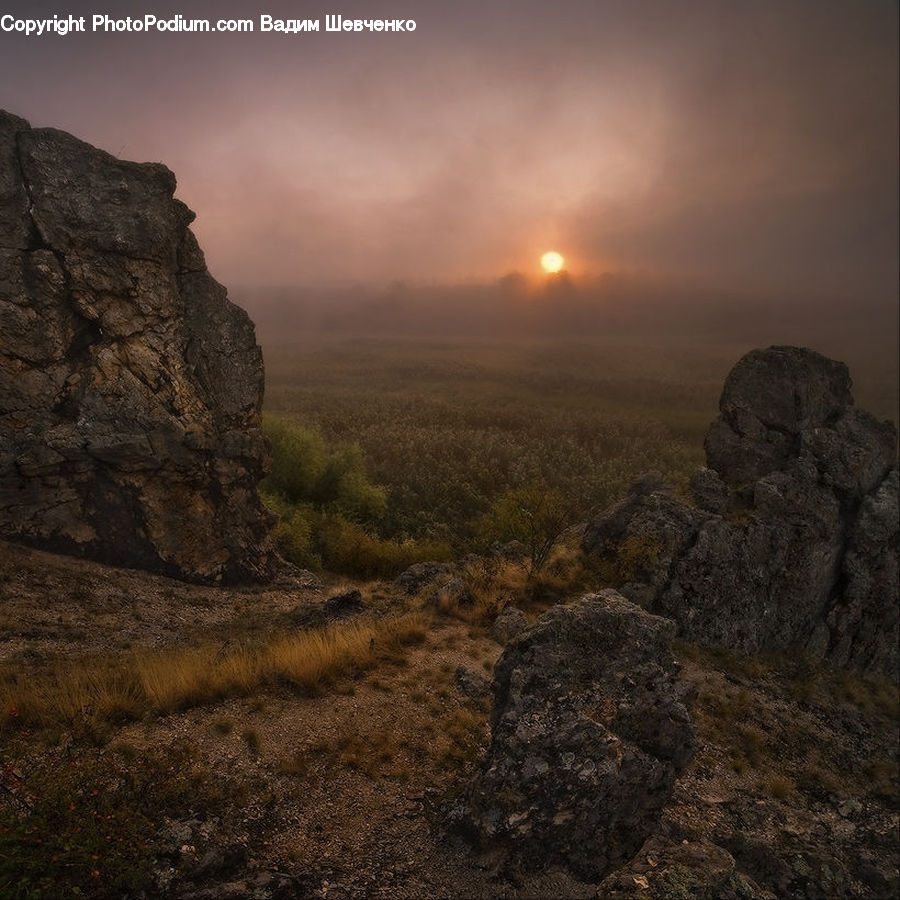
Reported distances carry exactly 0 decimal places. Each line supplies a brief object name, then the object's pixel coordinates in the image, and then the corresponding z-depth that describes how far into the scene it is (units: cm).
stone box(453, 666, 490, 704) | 1488
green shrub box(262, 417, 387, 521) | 4094
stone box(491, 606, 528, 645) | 1898
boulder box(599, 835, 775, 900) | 841
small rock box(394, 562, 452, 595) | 2567
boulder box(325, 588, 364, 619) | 2041
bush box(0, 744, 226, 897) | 699
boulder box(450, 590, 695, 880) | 862
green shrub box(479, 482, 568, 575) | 2447
